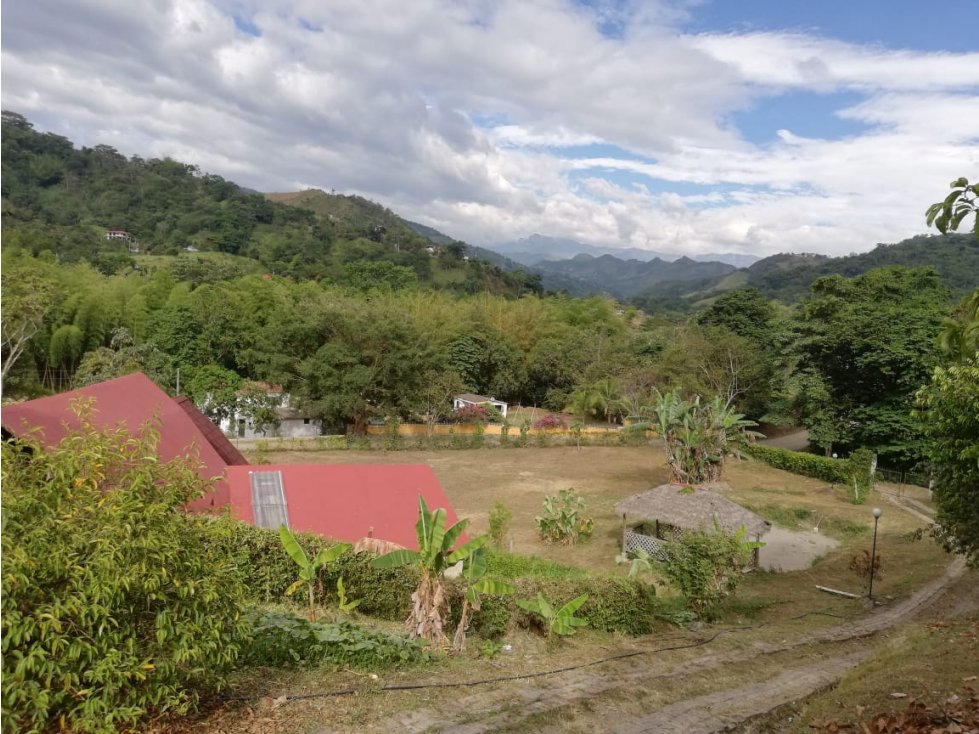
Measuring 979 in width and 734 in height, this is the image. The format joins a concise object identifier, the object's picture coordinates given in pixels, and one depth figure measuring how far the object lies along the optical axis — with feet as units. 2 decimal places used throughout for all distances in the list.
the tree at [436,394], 100.12
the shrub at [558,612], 27.14
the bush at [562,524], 53.26
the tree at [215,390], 97.04
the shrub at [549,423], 110.32
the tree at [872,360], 78.23
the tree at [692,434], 66.13
